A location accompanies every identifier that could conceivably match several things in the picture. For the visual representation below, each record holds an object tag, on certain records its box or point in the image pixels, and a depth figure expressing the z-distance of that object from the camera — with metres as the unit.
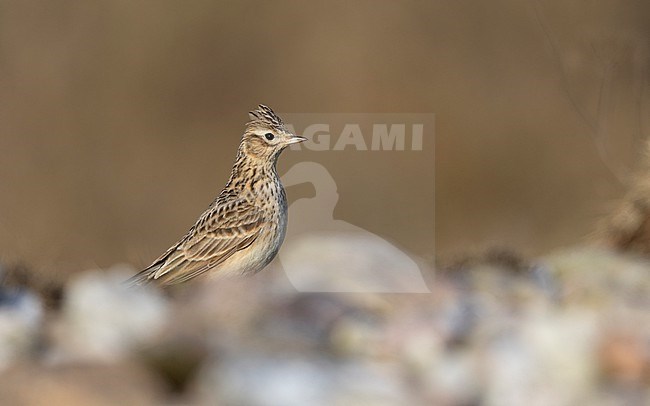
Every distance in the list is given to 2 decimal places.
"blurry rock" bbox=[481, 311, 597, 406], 8.35
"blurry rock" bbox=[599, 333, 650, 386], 8.66
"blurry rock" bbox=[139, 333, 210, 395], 8.49
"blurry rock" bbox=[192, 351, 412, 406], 8.09
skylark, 12.52
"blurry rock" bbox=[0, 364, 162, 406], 7.93
